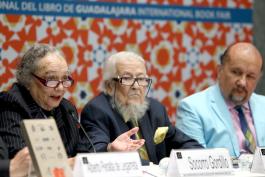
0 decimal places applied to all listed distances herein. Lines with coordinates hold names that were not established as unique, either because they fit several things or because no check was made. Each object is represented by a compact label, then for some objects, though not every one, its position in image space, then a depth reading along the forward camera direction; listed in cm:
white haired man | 611
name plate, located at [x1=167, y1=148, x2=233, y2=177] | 459
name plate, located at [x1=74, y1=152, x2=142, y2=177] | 421
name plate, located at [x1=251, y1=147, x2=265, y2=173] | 493
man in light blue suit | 664
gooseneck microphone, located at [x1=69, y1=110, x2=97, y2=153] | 522
